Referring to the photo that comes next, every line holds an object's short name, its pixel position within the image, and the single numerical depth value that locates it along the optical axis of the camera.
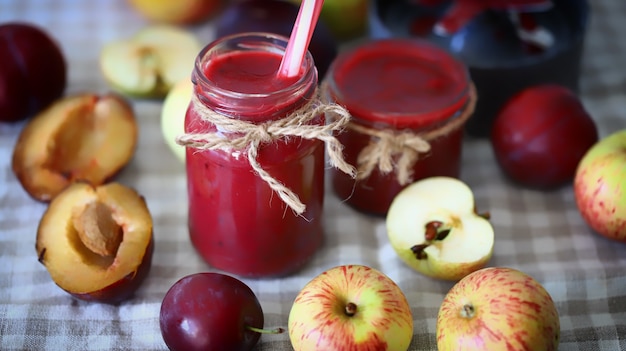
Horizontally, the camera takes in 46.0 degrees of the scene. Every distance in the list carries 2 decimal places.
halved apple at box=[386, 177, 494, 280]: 0.90
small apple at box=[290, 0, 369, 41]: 1.31
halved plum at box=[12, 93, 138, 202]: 1.03
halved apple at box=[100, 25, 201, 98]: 1.19
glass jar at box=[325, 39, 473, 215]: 0.96
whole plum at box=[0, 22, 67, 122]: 1.09
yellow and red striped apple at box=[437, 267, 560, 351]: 0.75
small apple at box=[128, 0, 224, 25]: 1.33
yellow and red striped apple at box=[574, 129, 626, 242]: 0.92
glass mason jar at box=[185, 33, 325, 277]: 0.83
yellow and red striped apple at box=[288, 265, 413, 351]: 0.76
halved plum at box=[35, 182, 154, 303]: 0.87
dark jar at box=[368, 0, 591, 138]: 1.12
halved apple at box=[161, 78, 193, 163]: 1.04
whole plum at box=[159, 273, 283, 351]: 0.78
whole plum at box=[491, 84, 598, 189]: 1.02
